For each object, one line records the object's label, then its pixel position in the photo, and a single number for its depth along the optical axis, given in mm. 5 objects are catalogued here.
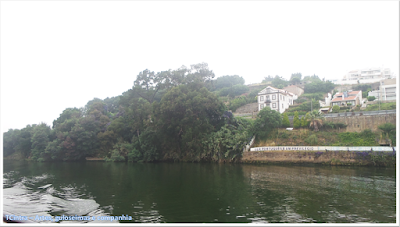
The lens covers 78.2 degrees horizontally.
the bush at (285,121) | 37312
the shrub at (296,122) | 36531
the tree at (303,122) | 36125
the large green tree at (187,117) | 37188
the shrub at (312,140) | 32684
